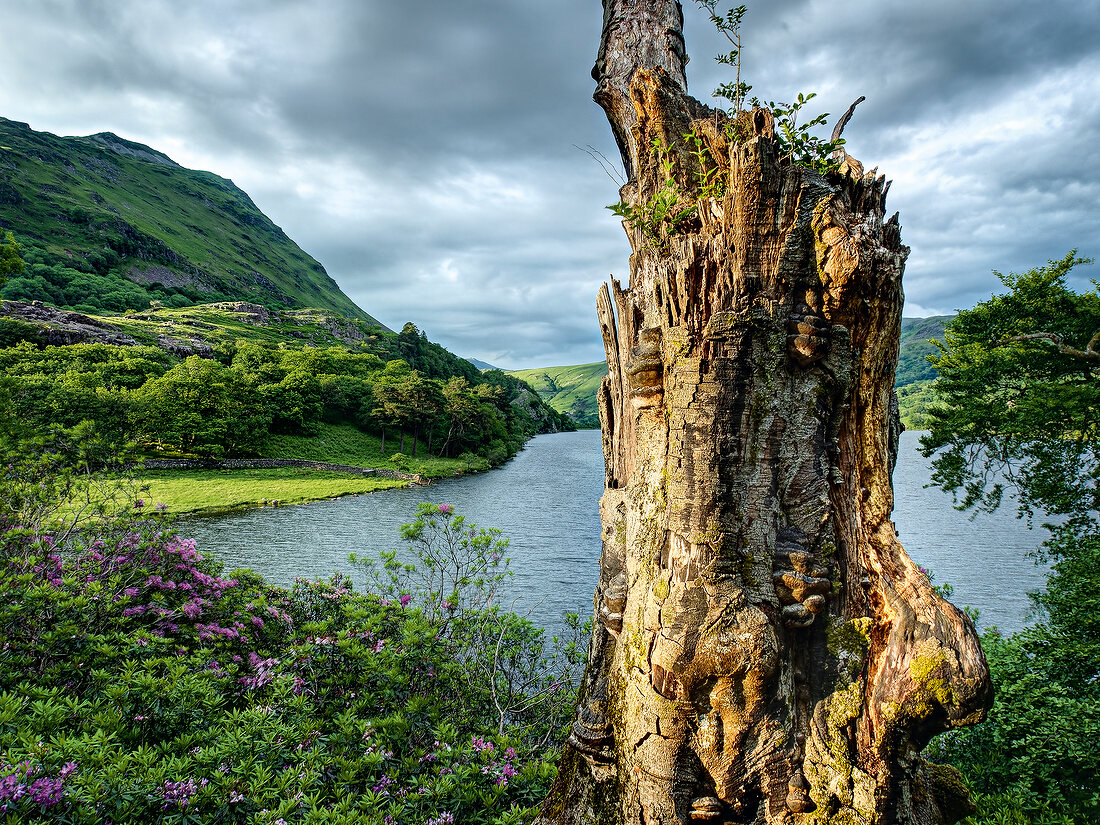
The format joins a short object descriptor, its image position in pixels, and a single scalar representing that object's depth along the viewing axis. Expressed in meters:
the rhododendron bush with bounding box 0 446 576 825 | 3.58
